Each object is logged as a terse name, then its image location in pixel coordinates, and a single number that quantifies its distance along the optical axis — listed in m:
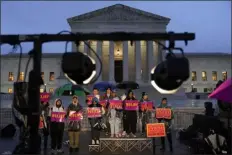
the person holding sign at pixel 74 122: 11.35
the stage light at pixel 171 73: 4.53
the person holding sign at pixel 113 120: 13.20
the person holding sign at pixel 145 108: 13.86
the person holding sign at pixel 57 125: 11.39
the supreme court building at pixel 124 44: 55.28
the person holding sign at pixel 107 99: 13.44
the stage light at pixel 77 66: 4.57
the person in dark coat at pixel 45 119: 12.04
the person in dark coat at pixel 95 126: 11.90
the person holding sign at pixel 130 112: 13.02
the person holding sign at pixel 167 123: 12.02
